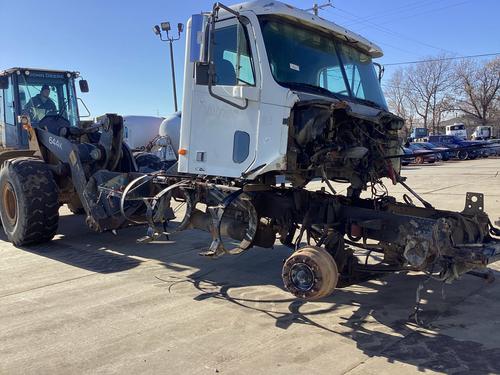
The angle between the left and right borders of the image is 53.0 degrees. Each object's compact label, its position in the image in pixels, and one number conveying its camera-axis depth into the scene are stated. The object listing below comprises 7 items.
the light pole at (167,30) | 26.02
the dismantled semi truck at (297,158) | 4.54
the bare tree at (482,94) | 70.94
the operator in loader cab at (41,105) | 9.39
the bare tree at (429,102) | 73.75
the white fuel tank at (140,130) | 23.71
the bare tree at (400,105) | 74.75
